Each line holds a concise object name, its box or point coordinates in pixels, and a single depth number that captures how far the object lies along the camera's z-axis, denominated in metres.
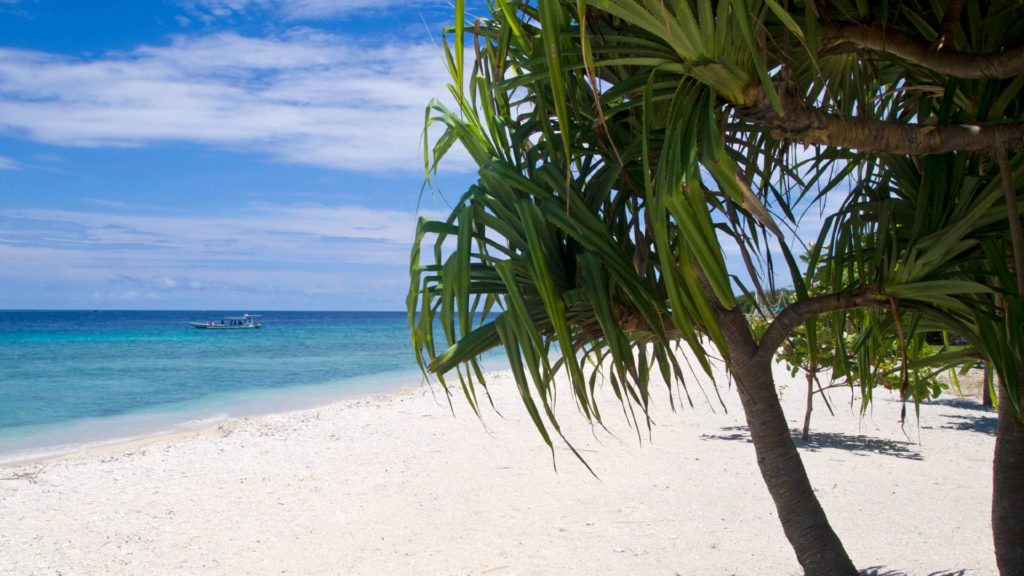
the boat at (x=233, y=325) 52.84
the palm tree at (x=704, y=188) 1.51
